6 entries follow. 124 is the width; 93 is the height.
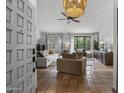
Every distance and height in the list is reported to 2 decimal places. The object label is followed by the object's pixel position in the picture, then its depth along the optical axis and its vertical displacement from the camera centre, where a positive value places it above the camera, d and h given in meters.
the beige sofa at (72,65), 3.88 -0.85
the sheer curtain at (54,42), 9.05 +0.34
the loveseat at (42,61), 4.97 -0.83
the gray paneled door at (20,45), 1.02 +0.01
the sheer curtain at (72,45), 8.95 +0.05
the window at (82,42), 9.09 +0.40
